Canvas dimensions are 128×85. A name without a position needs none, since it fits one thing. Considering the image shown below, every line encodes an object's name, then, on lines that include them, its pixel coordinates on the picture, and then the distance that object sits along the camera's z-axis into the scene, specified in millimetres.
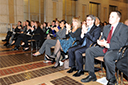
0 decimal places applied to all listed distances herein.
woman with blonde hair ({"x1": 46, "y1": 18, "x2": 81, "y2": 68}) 4016
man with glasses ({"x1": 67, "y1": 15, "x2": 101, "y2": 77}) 3360
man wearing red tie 2578
